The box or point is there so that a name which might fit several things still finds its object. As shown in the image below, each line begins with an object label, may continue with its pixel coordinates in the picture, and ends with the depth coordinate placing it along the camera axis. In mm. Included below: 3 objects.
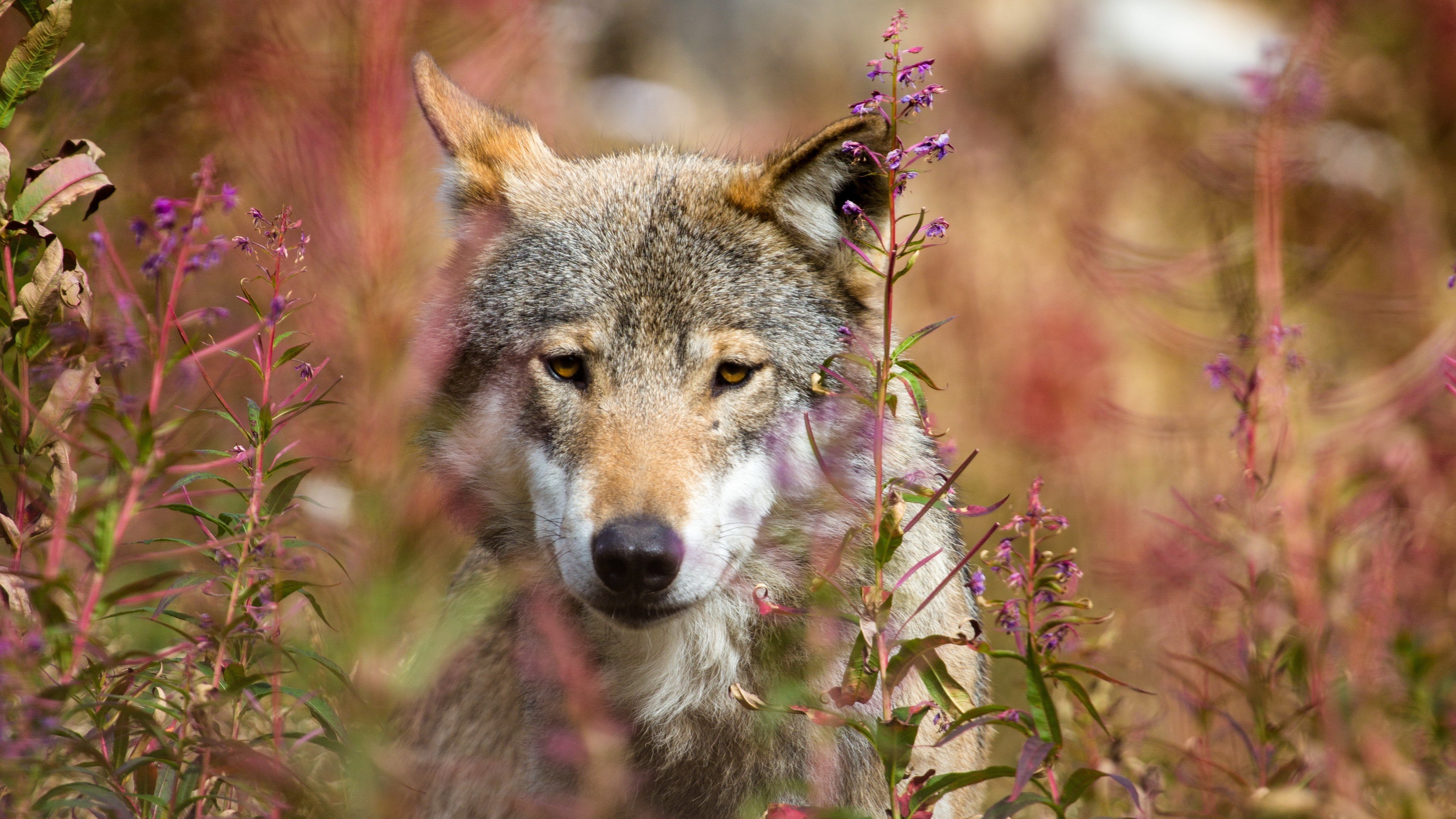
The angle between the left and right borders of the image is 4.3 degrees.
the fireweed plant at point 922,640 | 8602
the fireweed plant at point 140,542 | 8581
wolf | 8742
